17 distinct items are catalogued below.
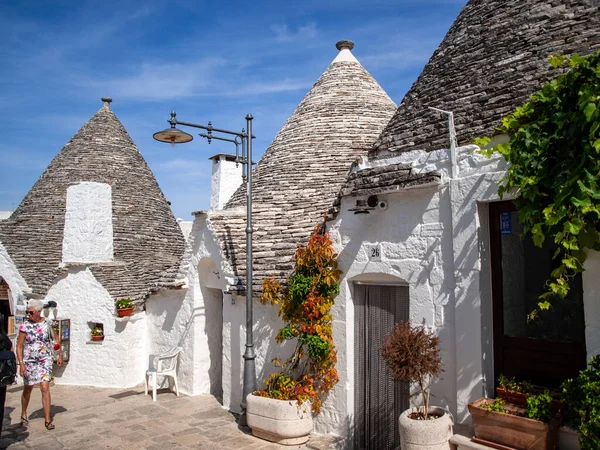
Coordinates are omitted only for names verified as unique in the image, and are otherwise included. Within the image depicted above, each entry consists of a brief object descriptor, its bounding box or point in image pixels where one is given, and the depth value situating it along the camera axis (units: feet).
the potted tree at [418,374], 16.20
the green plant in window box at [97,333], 35.97
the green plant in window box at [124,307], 34.91
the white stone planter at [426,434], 16.12
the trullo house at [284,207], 27.09
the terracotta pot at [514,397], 15.48
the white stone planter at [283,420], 22.00
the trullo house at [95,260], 35.78
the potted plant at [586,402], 12.62
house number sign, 20.84
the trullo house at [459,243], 16.75
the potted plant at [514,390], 15.55
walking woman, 23.30
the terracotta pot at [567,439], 14.16
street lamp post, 25.11
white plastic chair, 30.99
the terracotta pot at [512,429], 14.14
